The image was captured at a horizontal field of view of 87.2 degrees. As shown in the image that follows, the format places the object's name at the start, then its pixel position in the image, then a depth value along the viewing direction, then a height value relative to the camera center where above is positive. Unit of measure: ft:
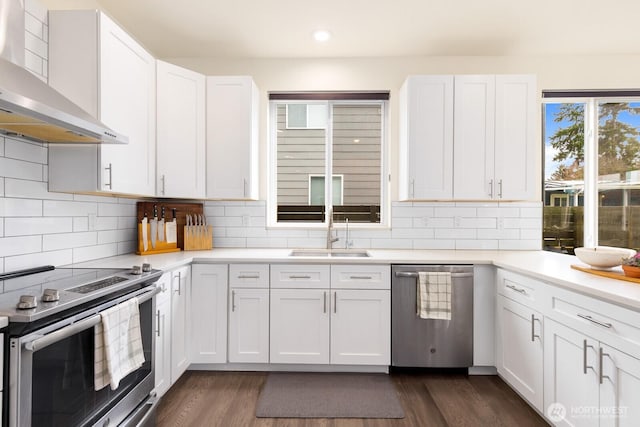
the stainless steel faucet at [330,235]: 10.02 -0.69
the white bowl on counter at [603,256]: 6.02 -0.76
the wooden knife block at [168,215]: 8.82 -0.11
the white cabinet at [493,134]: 8.99 +2.13
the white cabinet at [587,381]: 4.47 -2.50
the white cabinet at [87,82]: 6.21 +2.40
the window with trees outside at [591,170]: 9.89 +1.34
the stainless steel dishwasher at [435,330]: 8.09 -2.81
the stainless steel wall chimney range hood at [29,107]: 4.11 +1.30
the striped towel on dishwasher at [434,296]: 7.93 -1.96
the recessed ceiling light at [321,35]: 8.84 +4.74
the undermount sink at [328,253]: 9.55 -1.16
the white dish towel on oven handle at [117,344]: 4.61 -1.95
